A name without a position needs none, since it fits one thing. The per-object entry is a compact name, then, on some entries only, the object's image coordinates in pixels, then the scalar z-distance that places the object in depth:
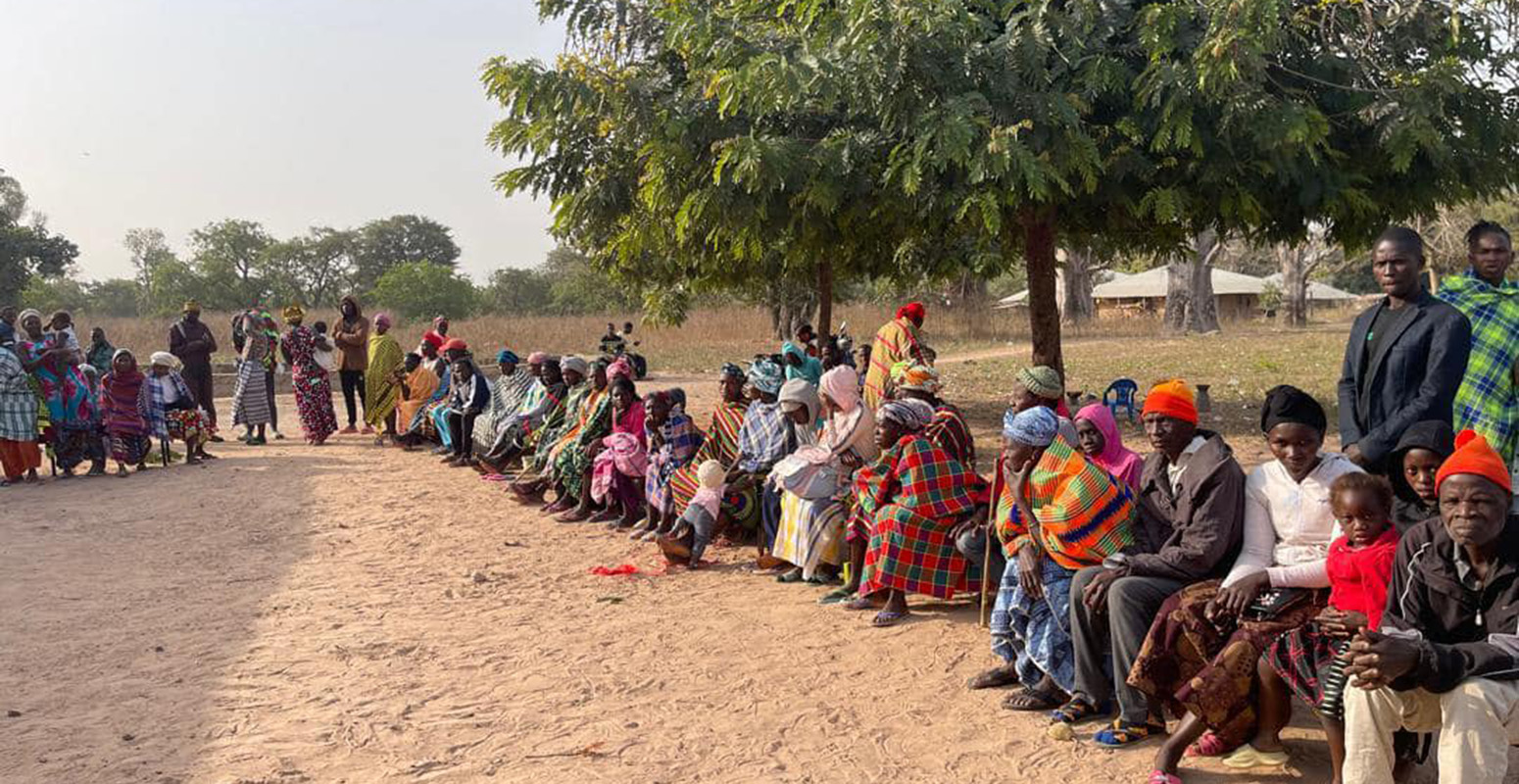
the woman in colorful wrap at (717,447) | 7.50
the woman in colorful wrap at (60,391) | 10.95
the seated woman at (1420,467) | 3.89
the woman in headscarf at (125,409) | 11.20
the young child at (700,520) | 7.16
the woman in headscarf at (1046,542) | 4.52
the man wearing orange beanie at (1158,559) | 4.12
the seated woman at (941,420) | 5.76
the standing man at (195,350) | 13.52
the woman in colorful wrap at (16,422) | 10.55
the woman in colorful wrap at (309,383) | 13.14
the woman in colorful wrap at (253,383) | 13.20
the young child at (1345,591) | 3.58
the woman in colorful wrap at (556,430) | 9.41
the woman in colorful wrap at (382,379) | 13.16
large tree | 7.66
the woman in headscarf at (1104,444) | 4.84
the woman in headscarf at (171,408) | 11.65
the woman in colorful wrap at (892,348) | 8.96
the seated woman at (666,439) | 7.80
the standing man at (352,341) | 13.41
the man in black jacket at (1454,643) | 3.08
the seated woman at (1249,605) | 3.85
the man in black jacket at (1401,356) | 4.41
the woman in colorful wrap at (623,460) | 8.24
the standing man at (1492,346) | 4.62
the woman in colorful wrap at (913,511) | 5.67
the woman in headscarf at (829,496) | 6.45
